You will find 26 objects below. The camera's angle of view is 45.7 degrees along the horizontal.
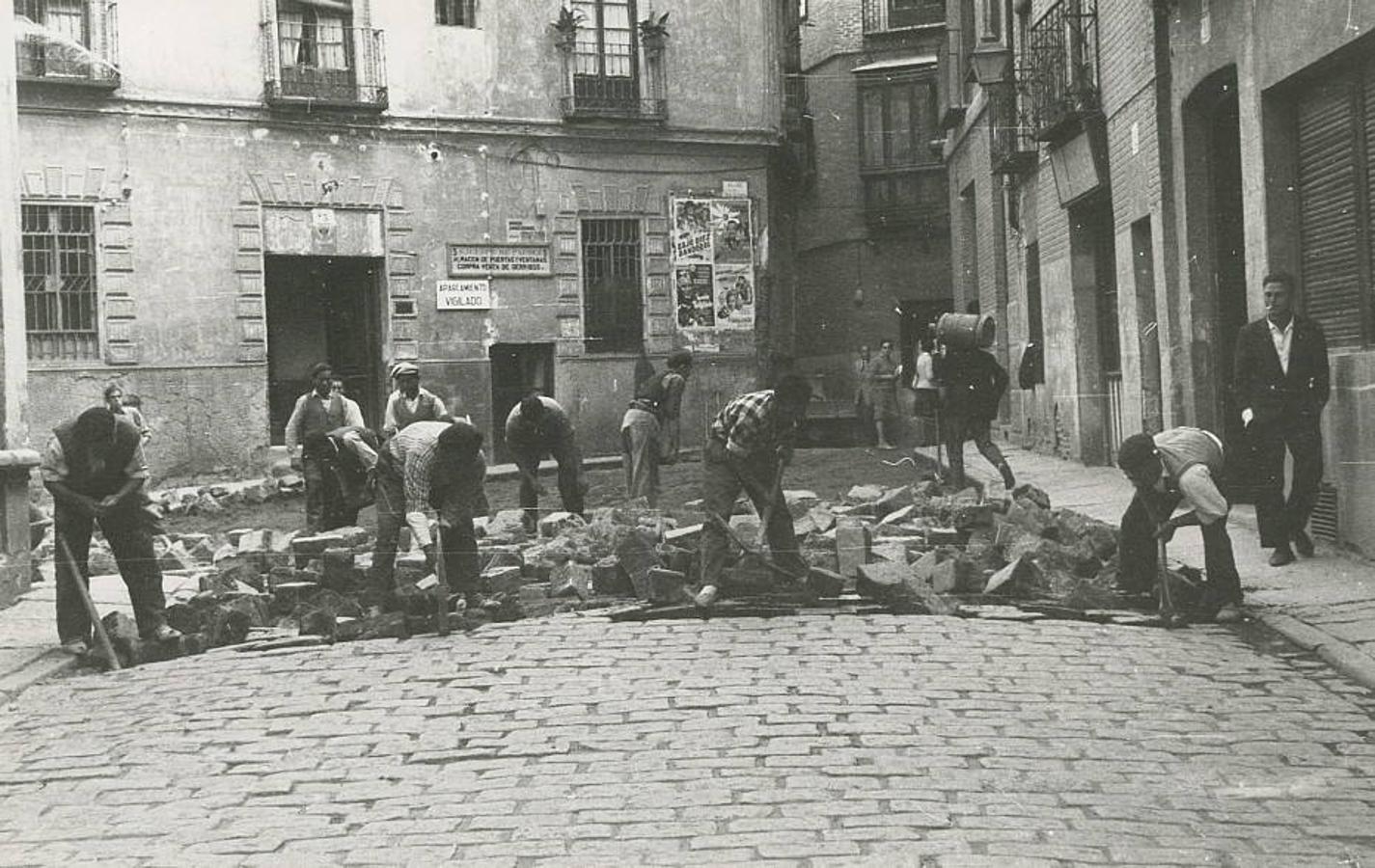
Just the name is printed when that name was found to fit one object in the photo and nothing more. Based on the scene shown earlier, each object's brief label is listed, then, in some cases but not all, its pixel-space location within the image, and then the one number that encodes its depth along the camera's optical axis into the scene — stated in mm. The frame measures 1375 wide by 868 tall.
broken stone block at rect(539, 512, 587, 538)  13062
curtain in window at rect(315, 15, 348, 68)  23250
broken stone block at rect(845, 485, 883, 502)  14977
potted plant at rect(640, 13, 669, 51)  25672
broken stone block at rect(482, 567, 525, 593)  10234
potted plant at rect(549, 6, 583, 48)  25031
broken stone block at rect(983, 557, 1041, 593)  9570
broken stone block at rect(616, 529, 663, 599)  10016
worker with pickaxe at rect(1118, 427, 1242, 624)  8289
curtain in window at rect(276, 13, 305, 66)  22844
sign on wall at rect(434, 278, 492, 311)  24250
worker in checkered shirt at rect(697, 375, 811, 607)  9297
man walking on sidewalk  9719
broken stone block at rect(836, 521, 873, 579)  10594
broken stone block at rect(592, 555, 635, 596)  10195
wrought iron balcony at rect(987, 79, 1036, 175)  19531
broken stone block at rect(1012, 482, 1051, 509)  12078
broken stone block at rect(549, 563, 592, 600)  10312
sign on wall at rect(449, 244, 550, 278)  24391
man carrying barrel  14859
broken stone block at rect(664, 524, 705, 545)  11133
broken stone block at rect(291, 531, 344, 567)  12648
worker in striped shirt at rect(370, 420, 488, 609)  9594
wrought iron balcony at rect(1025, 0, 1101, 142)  16406
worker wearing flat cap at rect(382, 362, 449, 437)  13344
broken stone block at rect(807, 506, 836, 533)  12422
